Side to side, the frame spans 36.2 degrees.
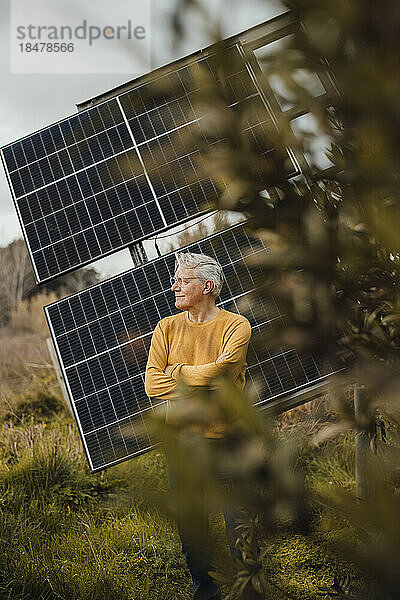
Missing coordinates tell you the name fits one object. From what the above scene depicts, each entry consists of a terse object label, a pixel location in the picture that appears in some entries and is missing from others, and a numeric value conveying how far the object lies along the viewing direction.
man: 3.17
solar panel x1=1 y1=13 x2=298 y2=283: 4.62
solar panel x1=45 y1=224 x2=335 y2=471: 4.43
